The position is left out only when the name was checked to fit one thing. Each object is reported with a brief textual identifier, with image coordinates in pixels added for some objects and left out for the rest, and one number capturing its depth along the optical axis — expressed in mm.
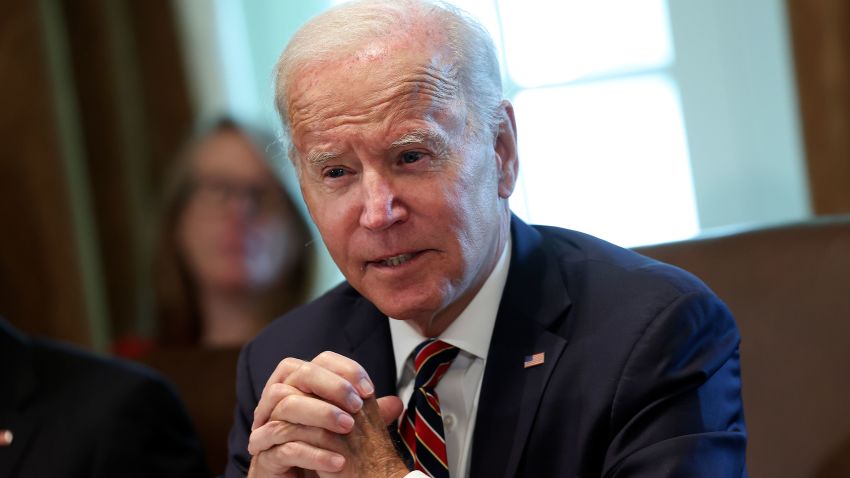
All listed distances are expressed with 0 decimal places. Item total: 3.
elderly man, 3475
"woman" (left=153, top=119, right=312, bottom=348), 7375
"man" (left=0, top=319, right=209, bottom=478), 4668
